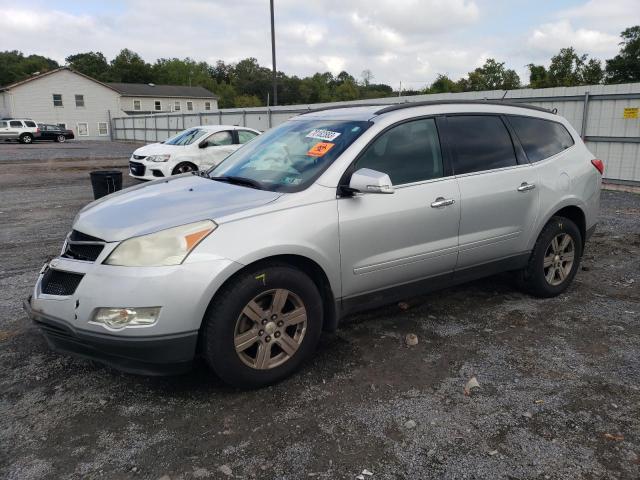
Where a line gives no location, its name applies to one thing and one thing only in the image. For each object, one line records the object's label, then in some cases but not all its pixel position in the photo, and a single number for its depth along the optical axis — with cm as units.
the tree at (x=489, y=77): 6581
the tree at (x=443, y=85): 6845
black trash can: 816
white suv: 3891
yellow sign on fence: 1105
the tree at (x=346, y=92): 9731
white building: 4959
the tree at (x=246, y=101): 8762
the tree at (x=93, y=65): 8961
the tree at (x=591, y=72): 4691
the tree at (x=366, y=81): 11425
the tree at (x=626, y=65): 5334
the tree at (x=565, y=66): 4682
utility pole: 2528
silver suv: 283
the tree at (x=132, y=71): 8855
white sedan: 1252
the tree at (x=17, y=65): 8225
